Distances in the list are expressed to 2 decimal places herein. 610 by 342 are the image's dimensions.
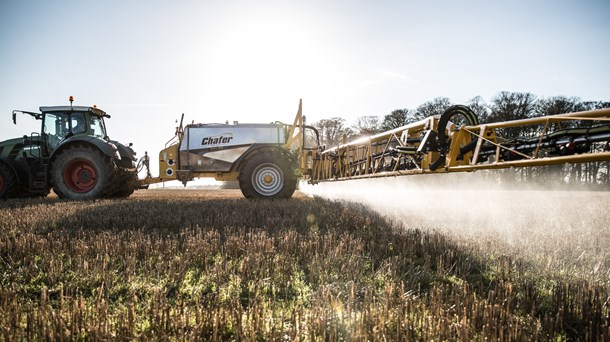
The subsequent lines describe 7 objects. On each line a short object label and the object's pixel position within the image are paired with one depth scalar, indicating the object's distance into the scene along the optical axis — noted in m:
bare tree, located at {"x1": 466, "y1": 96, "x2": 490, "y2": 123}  35.53
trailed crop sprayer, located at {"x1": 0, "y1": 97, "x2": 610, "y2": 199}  9.70
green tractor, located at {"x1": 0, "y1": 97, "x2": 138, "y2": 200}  9.79
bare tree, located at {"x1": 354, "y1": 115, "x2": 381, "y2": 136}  39.74
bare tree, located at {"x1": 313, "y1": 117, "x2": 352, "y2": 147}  40.35
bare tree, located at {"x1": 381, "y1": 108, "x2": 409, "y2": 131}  37.81
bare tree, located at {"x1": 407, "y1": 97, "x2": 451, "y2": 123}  36.41
